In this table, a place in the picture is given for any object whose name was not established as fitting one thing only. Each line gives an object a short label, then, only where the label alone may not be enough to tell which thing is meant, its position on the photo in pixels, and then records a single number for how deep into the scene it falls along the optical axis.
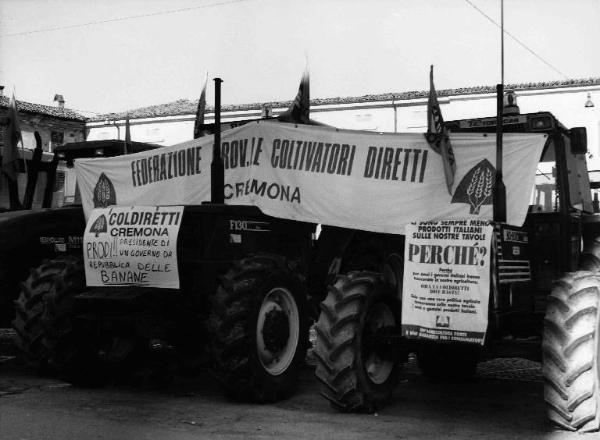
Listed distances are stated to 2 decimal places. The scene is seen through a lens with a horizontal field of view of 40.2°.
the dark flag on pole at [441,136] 6.98
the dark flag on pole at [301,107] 8.48
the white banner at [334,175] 6.84
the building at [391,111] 37.19
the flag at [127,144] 9.98
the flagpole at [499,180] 6.42
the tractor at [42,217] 8.85
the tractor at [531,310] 5.84
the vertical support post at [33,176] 10.16
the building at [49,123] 45.25
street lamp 36.69
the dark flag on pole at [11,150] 10.29
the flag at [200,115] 9.29
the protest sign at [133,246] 7.18
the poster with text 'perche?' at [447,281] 6.23
